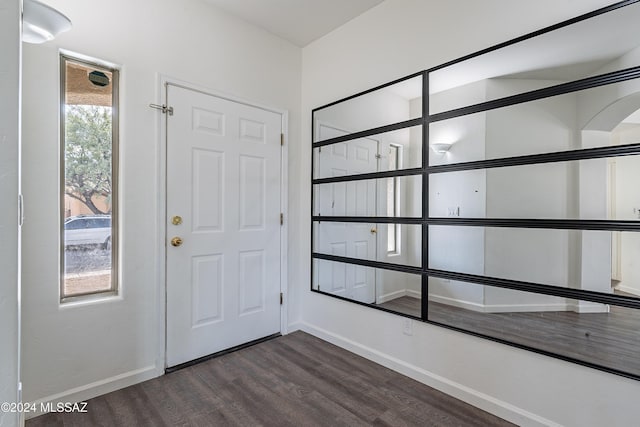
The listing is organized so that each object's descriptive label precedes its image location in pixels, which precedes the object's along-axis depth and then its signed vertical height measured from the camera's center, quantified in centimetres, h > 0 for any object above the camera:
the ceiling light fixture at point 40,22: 131 +82
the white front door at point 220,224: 229 -10
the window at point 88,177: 189 +21
